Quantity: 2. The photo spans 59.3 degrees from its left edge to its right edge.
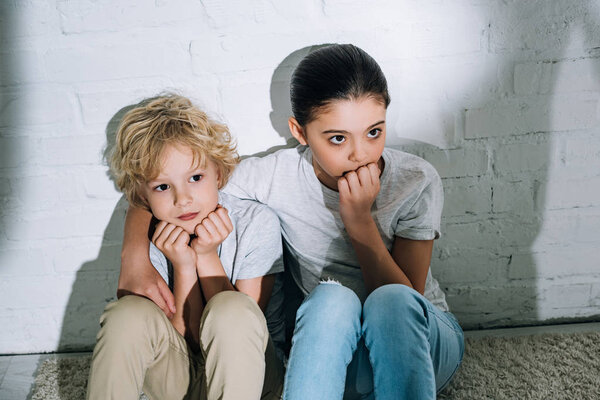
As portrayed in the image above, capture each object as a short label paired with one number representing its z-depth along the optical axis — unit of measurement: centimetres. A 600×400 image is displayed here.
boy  88
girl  84
